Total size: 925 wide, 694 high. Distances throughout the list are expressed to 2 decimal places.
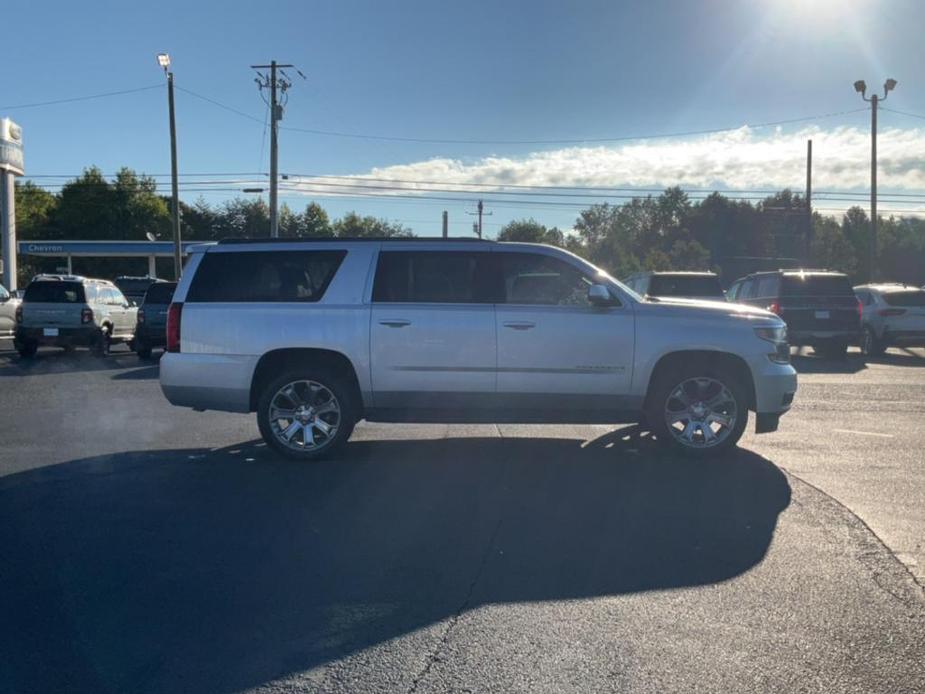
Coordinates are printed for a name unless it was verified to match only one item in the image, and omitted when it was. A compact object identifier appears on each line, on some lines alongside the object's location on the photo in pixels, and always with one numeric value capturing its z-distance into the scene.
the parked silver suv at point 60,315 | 19.66
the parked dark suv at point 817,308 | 18.73
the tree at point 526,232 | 60.69
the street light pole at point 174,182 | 30.25
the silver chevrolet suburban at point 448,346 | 8.34
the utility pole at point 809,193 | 39.91
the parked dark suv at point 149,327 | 20.12
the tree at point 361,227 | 69.44
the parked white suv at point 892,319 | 19.86
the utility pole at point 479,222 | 74.61
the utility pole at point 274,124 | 37.16
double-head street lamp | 33.56
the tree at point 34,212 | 70.88
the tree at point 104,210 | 73.31
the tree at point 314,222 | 66.12
